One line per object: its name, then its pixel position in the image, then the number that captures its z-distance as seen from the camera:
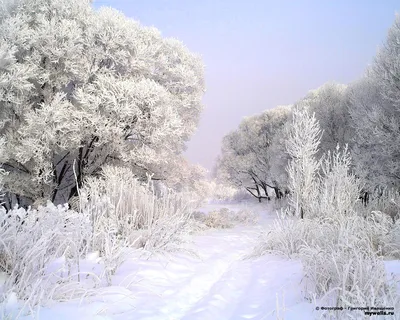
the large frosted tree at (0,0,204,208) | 9.04
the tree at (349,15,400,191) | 11.62
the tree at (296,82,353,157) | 15.80
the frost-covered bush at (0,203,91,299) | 2.71
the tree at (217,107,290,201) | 23.53
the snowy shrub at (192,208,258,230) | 10.02
